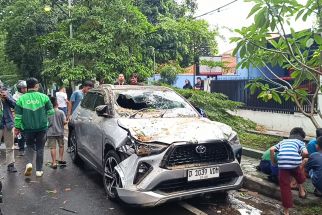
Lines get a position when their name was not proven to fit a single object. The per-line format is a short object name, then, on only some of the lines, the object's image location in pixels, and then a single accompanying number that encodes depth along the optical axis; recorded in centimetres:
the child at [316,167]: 485
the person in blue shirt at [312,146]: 573
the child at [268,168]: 574
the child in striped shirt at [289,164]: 473
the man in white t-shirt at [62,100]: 1159
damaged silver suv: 454
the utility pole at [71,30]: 1470
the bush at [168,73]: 2089
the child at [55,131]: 746
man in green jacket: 650
